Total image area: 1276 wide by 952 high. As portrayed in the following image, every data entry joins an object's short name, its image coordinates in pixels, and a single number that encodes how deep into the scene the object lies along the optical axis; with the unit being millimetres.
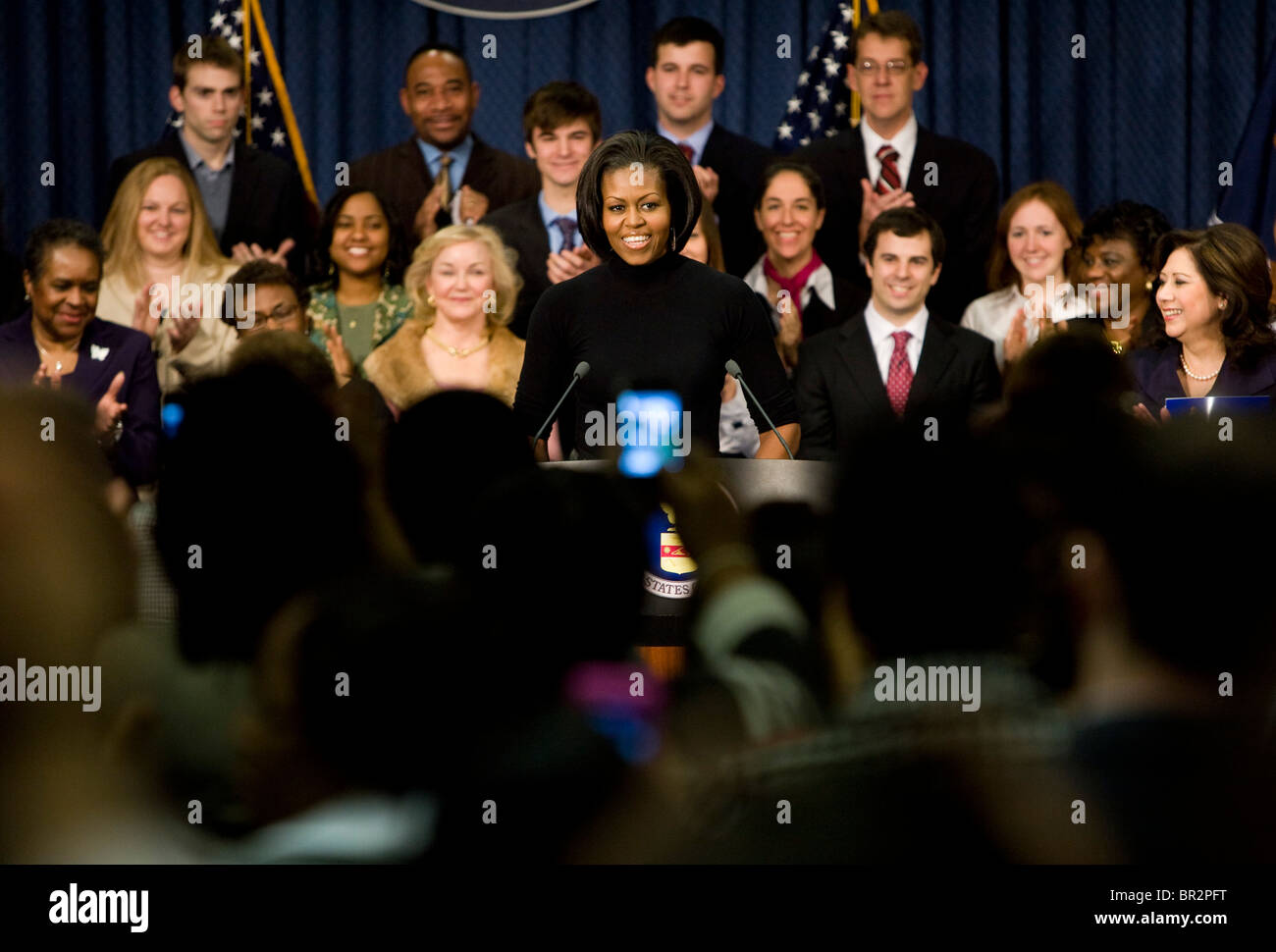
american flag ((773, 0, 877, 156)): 5715
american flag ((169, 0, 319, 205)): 5723
